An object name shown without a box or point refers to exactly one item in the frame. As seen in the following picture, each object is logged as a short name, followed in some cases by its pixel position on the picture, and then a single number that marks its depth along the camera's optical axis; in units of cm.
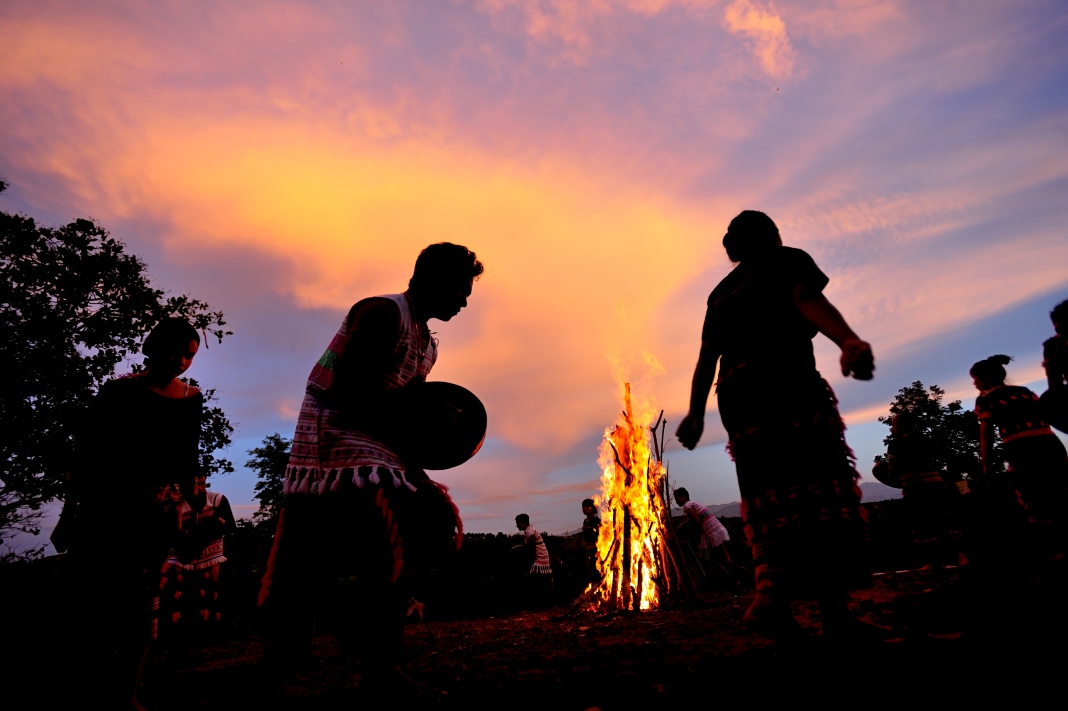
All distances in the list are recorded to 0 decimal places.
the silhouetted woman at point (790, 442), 250
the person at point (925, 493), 762
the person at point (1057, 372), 359
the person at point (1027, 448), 443
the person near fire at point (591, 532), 1189
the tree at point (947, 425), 4334
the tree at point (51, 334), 1443
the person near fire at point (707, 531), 1080
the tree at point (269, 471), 3528
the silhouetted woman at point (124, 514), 283
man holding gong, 231
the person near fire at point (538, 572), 1159
